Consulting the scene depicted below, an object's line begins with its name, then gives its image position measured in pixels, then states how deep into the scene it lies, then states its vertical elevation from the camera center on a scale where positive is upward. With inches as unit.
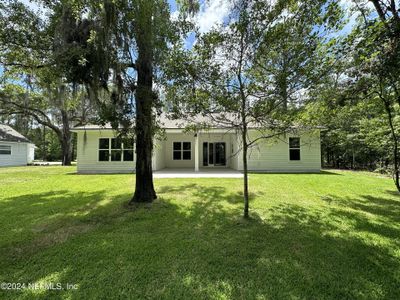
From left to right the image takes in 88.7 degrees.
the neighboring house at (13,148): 713.0 +36.7
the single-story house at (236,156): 473.1 +2.1
